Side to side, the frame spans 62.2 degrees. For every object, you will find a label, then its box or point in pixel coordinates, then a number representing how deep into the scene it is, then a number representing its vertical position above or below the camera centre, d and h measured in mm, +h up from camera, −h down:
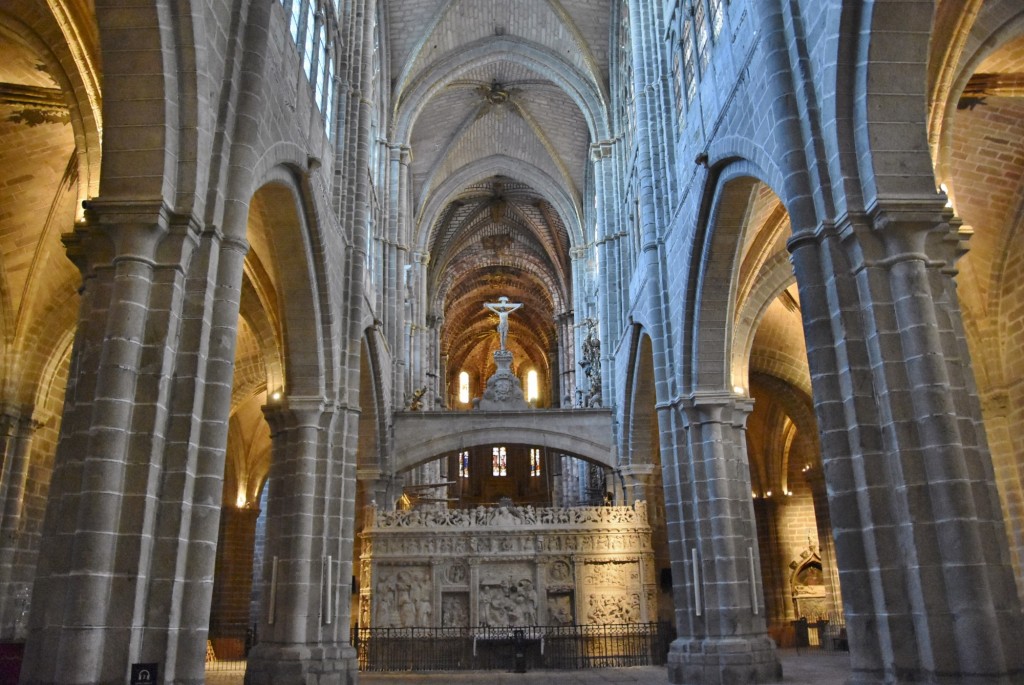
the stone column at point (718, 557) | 13523 +1022
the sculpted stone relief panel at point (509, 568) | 18828 +1245
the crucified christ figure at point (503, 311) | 27434 +9827
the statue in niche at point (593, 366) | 25297 +7812
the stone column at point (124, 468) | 7078 +1424
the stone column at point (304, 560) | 13164 +1128
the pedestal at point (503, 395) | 24656 +6460
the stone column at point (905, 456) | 7109 +1376
